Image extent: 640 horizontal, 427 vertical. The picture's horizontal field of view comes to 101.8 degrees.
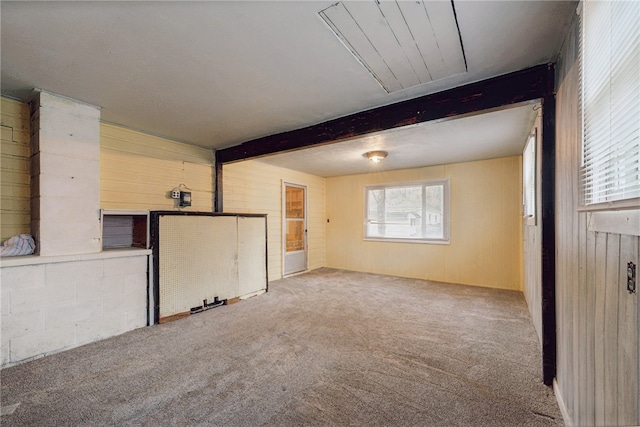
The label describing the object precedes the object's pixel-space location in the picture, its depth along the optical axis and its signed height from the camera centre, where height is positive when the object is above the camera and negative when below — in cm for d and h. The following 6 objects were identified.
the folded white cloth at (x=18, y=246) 236 -28
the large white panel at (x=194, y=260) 322 -62
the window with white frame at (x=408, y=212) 527 +4
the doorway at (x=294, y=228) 573 -32
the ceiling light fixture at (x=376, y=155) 425 +97
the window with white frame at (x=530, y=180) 282 +41
